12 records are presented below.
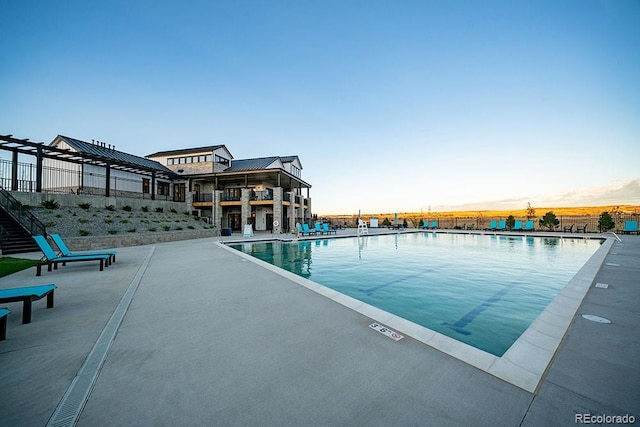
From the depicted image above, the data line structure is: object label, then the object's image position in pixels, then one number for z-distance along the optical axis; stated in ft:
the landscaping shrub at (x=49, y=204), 49.96
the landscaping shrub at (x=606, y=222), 76.13
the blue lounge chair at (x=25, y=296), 11.28
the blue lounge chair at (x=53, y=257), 23.47
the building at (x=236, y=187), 82.84
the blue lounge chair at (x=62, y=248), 26.40
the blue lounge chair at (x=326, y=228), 79.64
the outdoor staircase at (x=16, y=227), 38.17
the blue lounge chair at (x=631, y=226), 71.26
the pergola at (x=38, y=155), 49.16
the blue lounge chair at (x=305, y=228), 70.03
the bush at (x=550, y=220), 82.56
